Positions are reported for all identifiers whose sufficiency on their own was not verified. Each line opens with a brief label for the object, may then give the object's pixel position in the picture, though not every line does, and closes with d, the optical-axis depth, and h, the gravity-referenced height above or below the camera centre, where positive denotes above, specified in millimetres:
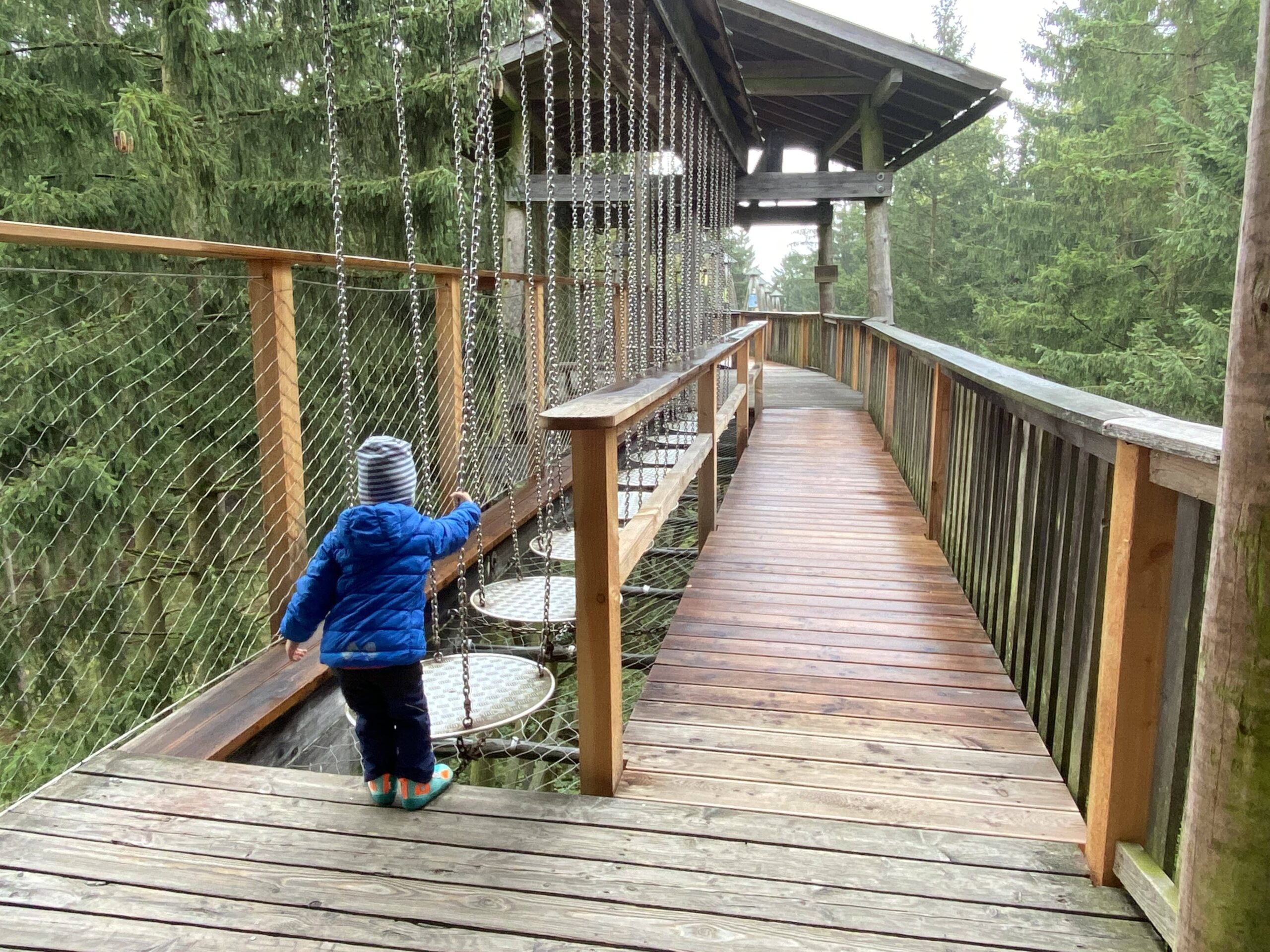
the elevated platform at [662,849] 1844 -1274
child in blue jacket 2156 -718
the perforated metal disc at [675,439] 5207 -796
